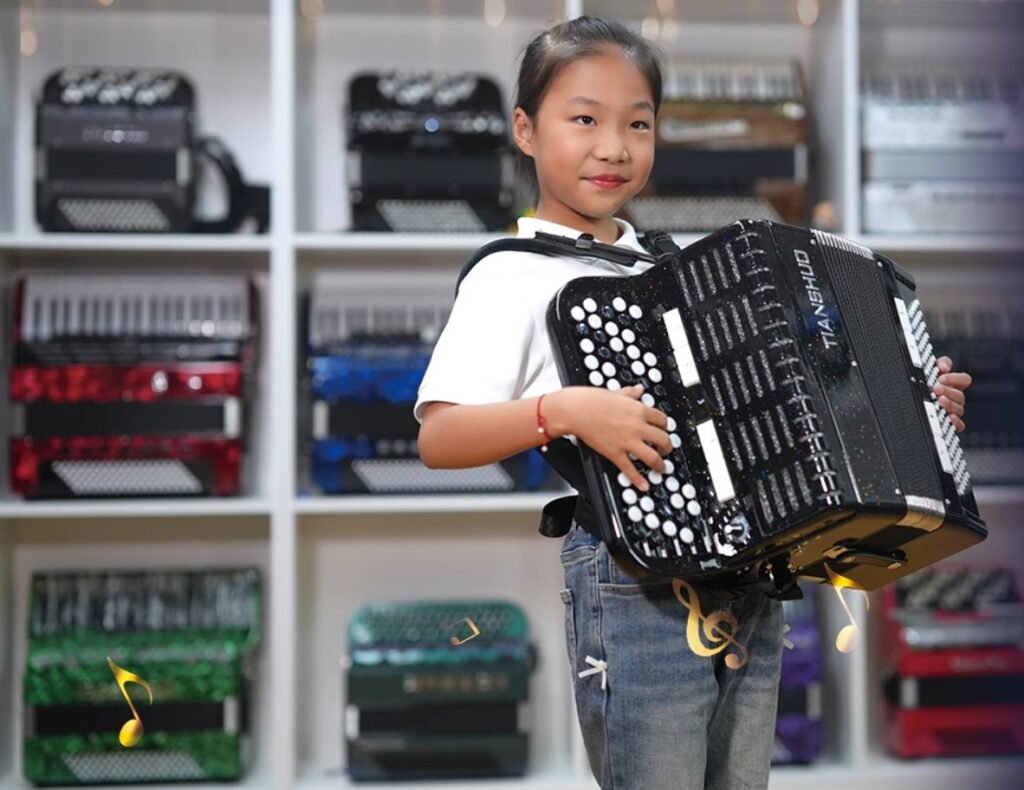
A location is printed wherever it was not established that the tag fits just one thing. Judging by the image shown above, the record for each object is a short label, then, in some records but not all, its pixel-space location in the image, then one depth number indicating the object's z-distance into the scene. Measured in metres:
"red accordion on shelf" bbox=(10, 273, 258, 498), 2.29
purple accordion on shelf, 2.37
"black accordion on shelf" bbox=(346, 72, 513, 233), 2.35
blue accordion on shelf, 2.32
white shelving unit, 2.41
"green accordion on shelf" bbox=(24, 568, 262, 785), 2.27
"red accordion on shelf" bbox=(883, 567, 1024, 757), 2.38
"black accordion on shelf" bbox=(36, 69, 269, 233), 2.31
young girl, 1.15
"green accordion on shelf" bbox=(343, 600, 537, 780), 2.29
